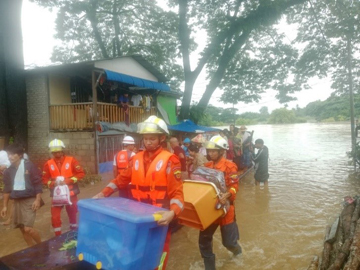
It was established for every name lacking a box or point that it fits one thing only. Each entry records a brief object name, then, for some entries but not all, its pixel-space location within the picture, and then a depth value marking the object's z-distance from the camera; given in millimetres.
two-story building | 12359
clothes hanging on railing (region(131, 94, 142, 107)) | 15651
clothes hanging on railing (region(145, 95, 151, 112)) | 15703
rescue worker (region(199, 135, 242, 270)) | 3812
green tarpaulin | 18422
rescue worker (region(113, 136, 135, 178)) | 6109
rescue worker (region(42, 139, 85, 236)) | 4883
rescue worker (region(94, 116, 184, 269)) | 2791
